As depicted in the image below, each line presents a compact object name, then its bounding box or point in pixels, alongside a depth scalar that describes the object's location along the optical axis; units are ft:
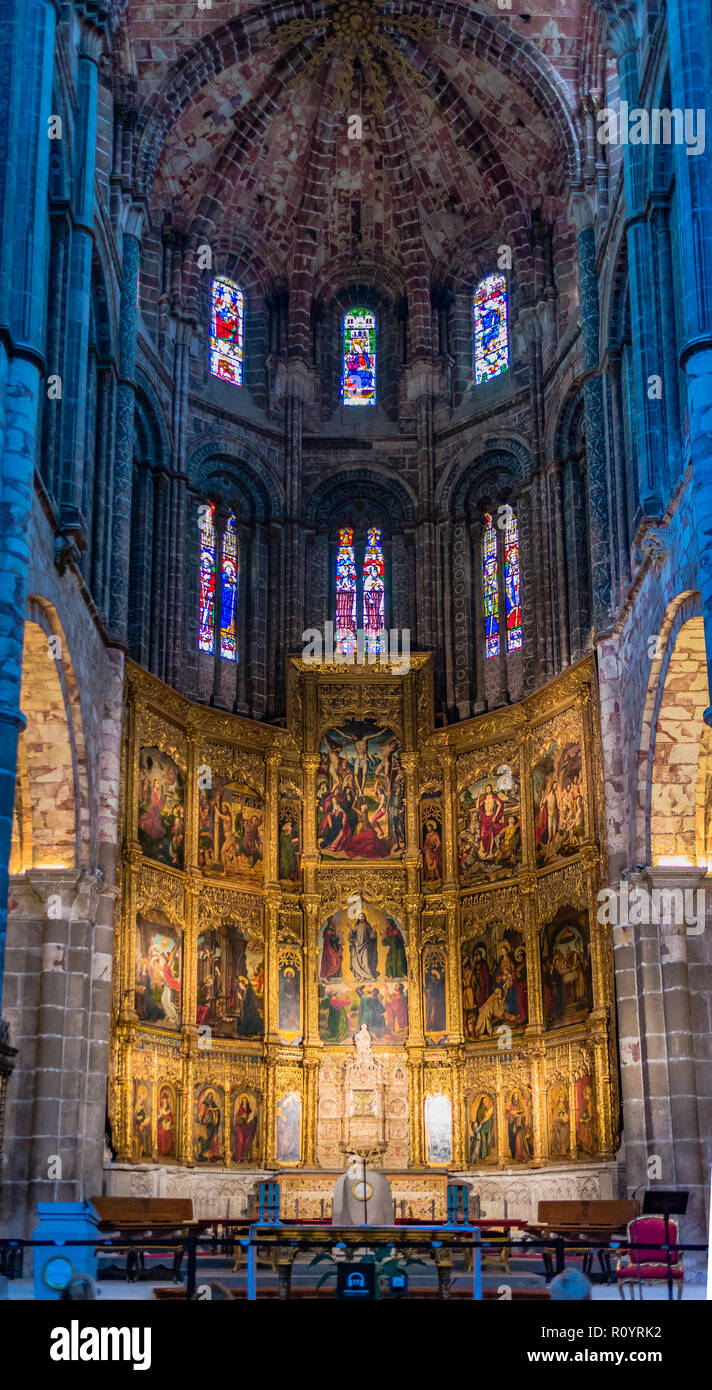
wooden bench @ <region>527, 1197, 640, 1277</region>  72.02
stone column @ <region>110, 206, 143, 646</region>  89.86
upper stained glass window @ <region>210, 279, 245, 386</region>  114.42
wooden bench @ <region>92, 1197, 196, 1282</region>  71.10
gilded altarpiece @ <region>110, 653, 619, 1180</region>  89.20
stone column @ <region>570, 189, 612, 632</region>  88.53
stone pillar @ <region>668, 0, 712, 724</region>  57.93
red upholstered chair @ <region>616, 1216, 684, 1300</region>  55.42
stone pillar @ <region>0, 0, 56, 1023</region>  56.34
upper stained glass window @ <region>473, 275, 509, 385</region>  113.60
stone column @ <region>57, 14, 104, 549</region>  75.36
